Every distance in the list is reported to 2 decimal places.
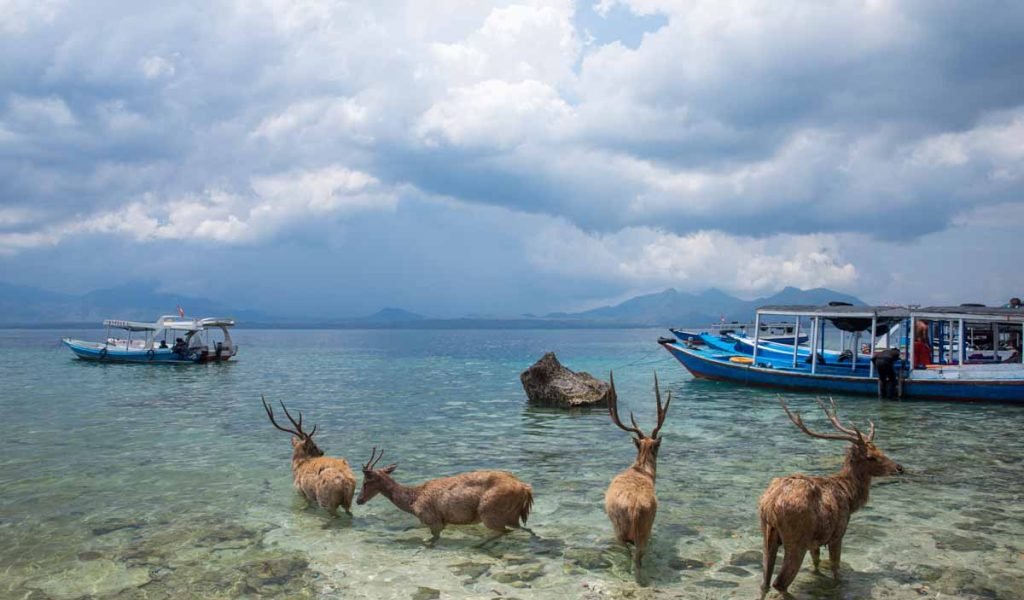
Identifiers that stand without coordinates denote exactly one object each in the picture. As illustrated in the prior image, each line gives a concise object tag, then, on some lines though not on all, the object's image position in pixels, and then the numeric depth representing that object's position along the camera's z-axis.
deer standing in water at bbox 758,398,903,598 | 6.80
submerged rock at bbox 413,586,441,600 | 7.61
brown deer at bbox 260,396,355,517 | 10.67
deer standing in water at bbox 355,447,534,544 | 9.27
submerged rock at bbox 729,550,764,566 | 8.41
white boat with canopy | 52.72
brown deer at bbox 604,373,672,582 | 7.92
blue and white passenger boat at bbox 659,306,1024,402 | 26.84
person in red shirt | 29.66
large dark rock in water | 26.13
